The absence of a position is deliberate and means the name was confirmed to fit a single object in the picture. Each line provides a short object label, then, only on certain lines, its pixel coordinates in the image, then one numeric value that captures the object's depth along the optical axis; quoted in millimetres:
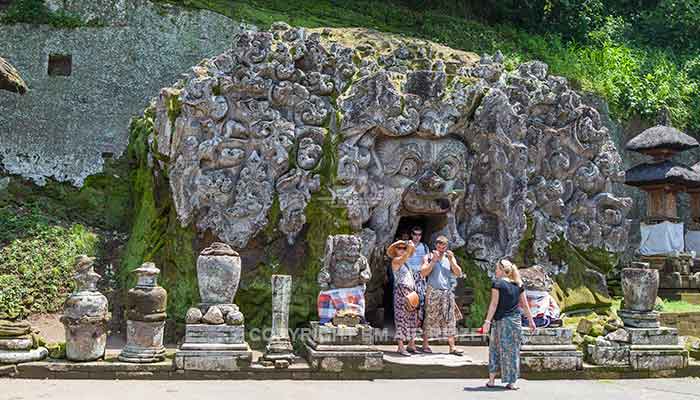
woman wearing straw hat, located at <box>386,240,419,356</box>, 10242
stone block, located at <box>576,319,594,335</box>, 11328
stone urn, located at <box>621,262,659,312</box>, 10492
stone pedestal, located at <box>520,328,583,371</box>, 10008
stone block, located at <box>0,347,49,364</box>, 9000
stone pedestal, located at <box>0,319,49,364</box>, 9031
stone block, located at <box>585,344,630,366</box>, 10273
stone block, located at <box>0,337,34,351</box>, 9070
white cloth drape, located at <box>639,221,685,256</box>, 19766
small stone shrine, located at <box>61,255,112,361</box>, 9188
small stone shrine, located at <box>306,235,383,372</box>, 9641
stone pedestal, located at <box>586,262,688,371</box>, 10281
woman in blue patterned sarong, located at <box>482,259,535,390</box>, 8703
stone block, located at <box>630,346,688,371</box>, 10273
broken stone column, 9547
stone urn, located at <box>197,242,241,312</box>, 9805
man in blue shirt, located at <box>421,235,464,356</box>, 10461
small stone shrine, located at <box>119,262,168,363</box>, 9305
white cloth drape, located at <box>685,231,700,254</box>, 22625
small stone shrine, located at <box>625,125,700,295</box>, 19578
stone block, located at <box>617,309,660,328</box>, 10461
